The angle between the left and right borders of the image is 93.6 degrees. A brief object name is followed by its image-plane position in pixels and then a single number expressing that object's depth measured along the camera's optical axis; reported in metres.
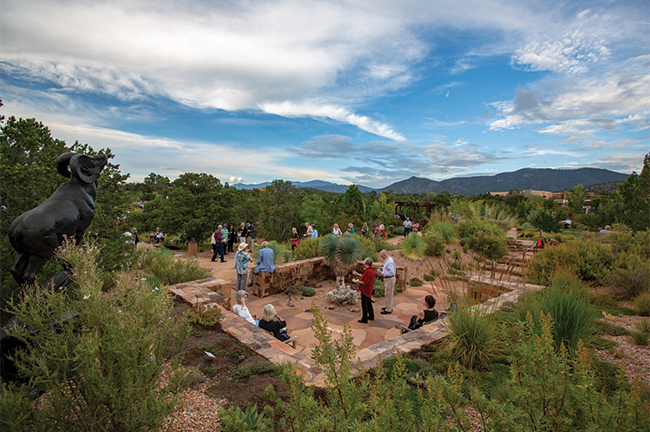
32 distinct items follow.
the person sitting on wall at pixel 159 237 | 19.06
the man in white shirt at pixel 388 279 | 7.16
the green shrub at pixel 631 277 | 6.41
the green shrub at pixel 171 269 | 7.33
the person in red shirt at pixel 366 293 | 6.51
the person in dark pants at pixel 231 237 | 14.61
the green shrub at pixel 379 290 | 8.57
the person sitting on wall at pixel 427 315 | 5.39
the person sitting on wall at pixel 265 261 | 8.14
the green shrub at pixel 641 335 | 4.21
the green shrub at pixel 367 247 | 9.95
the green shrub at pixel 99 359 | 1.83
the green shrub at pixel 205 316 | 4.95
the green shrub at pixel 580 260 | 7.78
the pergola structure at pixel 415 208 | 26.88
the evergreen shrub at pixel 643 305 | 5.59
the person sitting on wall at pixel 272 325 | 5.03
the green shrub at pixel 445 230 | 13.05
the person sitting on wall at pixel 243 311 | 5.43
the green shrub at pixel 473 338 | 3.89
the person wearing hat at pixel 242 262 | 7.66
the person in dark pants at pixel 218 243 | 12.63
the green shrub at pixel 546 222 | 18.65
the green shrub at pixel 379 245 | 11.52
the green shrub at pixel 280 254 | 10.34
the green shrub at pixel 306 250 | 10.03
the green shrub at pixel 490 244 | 12.30
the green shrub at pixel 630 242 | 8.09
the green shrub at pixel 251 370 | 3.49
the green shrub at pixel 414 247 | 11.59
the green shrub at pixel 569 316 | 3.82
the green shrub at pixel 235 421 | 1.68
